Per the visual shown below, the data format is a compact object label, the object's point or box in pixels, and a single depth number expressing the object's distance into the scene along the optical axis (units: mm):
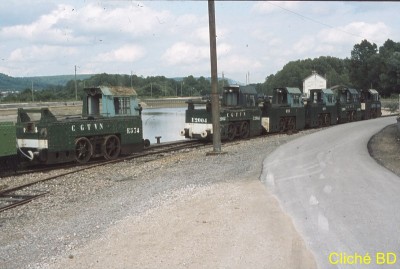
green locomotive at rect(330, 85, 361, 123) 37016
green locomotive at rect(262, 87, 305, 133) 27375
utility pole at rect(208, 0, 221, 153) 17188
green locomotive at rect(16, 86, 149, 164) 15539
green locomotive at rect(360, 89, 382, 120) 41406
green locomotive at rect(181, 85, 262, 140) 23219
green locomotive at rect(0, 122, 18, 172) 14516
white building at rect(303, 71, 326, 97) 101875
